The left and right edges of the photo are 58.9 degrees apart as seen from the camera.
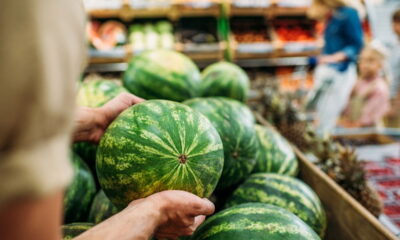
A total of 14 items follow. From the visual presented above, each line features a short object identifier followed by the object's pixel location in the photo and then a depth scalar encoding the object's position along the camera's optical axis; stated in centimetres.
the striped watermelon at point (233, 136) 135
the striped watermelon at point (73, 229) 104
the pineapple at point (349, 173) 166
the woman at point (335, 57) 438
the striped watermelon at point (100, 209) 122
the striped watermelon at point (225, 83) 218
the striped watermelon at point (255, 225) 96
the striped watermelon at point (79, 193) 131
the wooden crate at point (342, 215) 114
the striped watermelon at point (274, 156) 162
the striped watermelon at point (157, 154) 94
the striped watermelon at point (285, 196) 125
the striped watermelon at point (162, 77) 179
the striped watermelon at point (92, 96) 150
